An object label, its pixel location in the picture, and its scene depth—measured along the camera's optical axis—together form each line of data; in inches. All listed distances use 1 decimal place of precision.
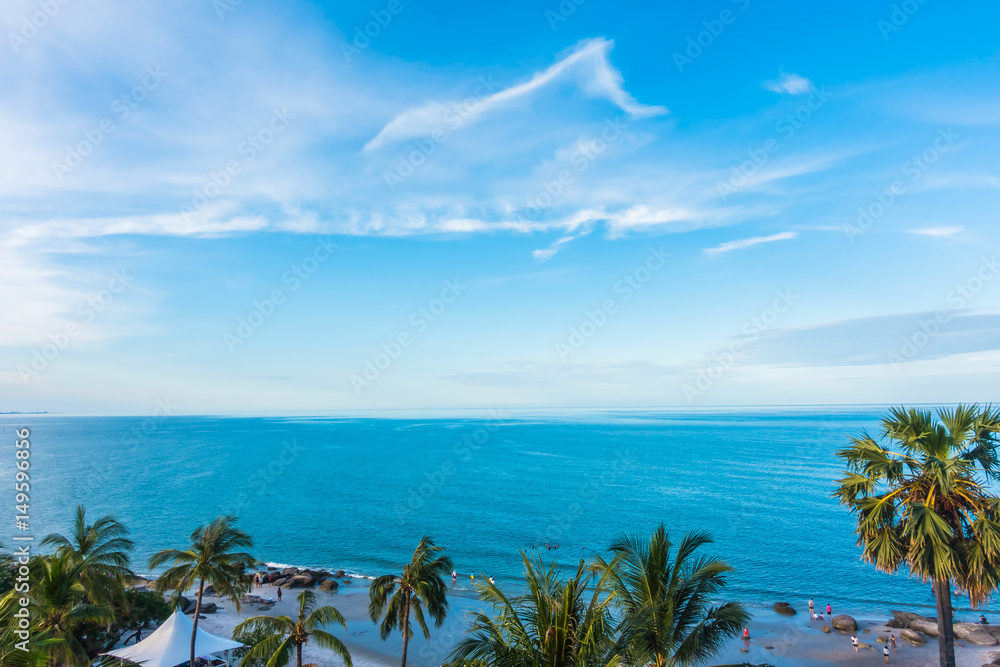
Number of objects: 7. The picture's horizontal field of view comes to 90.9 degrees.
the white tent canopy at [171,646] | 949.2
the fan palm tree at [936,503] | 502.0
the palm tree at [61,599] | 721.0
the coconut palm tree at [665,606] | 426.6
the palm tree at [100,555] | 850.4
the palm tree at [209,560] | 932.6
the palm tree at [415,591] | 935.0
